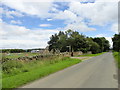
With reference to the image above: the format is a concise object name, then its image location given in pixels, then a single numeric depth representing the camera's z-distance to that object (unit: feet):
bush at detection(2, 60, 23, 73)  22.65
